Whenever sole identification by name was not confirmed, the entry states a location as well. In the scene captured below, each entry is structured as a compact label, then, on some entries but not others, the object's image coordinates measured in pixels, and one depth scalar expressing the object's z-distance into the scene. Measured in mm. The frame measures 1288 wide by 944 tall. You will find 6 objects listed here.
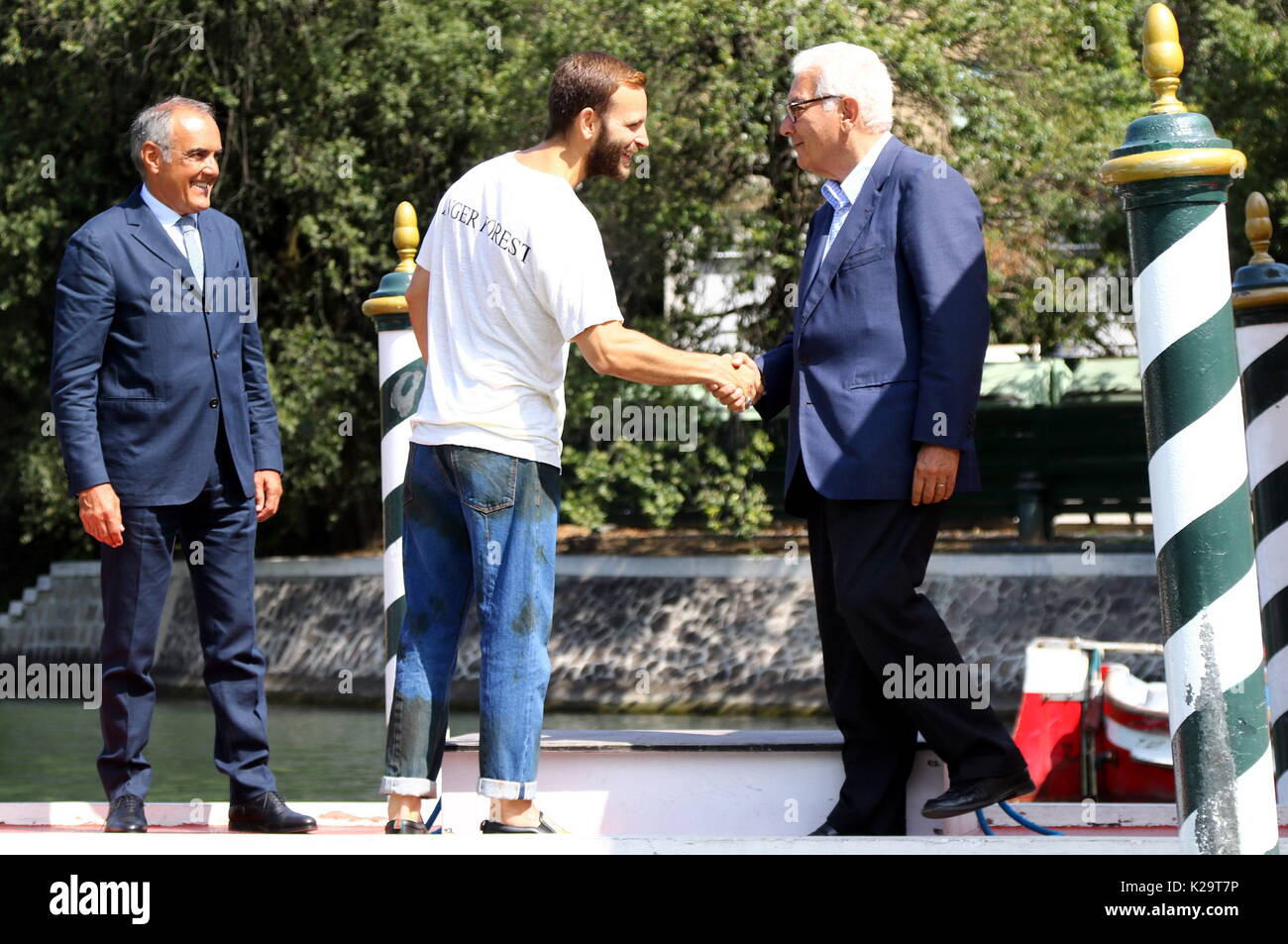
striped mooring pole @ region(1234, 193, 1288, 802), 12625
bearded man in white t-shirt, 8211
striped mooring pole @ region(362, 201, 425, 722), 12180
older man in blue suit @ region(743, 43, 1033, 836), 8883
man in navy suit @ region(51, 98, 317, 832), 9852
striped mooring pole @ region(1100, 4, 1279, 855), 7133
